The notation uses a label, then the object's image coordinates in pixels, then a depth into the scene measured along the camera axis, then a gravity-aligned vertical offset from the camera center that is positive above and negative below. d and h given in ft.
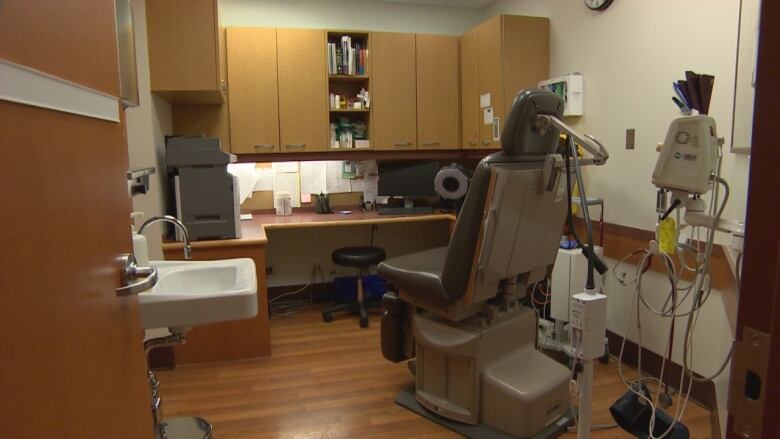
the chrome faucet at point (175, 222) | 5.96 -0.78
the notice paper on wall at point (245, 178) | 13.18 -0.48
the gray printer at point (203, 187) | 9.60 -0.52
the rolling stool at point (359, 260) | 12.01 -2.42
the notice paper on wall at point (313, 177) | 13.75 -0.50
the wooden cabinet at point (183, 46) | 9.75 +2.21
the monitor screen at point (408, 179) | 13.35 -0.56
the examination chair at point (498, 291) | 6.56 -1.92
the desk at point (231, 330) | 9.66 -3.32
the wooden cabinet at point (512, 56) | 11.62 +2.33
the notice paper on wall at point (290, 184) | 13.58 -0.67
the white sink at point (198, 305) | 4.92 -1.45
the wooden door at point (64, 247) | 2.05 -0.42
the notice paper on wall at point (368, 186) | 14.26 -0.78
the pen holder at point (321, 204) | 13.42 -1.20
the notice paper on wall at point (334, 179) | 13.96 -0.56
